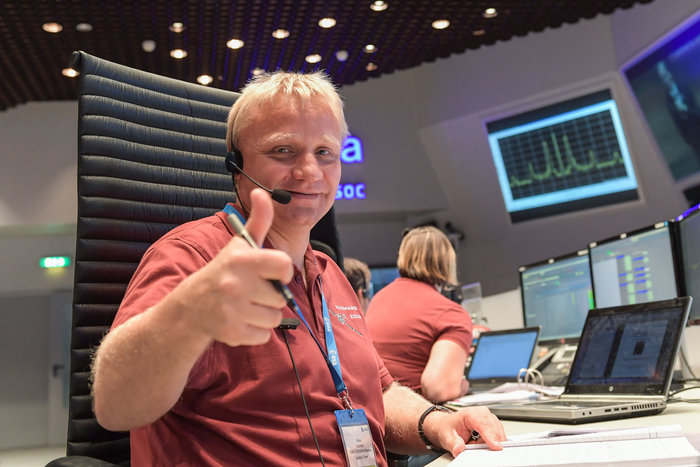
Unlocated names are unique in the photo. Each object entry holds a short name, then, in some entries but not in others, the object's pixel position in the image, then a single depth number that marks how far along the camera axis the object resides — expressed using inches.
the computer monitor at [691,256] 79.4
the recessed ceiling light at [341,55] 274.4
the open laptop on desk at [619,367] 59.5
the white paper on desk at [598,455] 32.5
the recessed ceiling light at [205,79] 288.7
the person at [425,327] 97.5
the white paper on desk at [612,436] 38.6
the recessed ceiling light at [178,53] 261.1
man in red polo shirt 29.8
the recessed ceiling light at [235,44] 254.1
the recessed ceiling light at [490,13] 246.4
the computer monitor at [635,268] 86.9
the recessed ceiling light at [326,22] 241.2
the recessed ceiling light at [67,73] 273.6
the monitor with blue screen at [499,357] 111.0
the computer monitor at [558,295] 112.0
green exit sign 325.7
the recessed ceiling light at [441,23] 253.3
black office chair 54.1
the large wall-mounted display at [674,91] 218.7
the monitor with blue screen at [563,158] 261.9
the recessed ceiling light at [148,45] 252.1
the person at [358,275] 141.2
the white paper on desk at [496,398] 84.3
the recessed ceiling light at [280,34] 248.3
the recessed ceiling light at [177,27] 236.2
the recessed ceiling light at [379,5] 231.5
